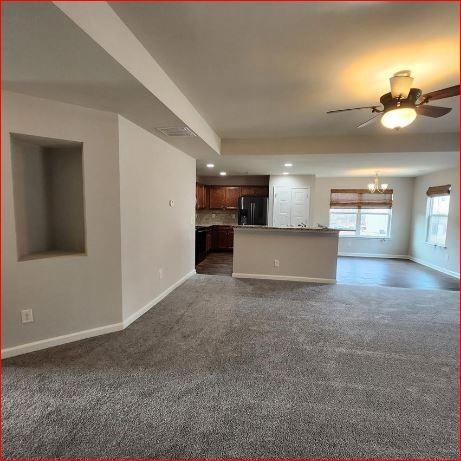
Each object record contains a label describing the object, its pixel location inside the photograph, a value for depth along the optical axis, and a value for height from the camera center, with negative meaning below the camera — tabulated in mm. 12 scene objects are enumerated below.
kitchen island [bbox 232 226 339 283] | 4566 -737
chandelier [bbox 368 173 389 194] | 7185 +809
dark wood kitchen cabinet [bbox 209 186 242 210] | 7664 +455
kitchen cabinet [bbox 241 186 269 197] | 7551 +668
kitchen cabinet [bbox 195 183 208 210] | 7351 +446
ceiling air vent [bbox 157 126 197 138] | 2989 +974
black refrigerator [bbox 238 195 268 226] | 7203 +72
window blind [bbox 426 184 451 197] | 5832 +611
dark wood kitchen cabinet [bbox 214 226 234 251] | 7633 -772
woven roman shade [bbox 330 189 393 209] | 7520 +470
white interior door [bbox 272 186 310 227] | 6977 +199
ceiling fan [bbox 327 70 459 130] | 2152 +951
